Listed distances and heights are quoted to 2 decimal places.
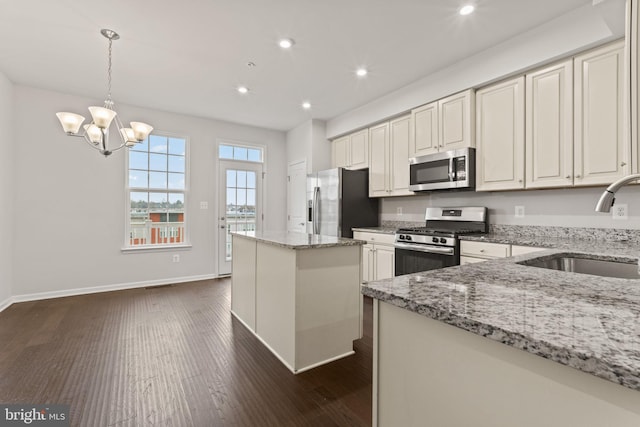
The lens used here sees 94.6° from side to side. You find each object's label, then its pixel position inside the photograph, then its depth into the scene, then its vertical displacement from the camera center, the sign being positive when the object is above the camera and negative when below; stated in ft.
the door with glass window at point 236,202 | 16.83 +0.69
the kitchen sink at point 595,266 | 5.25 -0.90
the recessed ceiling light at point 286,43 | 8.88 +5.23
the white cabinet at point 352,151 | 14.52 +3.35
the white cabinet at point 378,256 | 11.69 -1.70
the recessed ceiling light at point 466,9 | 7.39 +5.24
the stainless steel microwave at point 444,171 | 9.92 +1.61
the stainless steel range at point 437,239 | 9.41 -0.81
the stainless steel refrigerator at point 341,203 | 13.69 +0.57
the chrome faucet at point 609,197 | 3.20 +0.23
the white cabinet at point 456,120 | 9.92 +3.32
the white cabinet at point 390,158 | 12.46 +2.55
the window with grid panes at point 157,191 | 14.56 +1.11
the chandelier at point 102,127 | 7.98 +2.55
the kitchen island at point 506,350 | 1.52 -0.85
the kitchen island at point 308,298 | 6.83 -2.07
